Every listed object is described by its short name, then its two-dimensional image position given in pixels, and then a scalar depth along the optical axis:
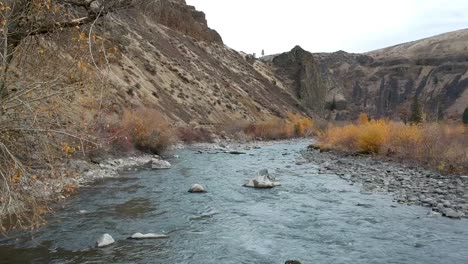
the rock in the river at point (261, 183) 15.62
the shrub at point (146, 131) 23.55
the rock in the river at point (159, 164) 19.76
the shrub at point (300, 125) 58.38
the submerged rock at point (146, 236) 8.84
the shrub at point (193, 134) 35.22
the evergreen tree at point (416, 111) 52.94
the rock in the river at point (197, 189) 14.39
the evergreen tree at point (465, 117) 67.51
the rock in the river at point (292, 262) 7.46
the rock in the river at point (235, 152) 28.79
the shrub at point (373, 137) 25.66
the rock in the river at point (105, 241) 8.34
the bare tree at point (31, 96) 5.21
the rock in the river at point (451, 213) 10.88
